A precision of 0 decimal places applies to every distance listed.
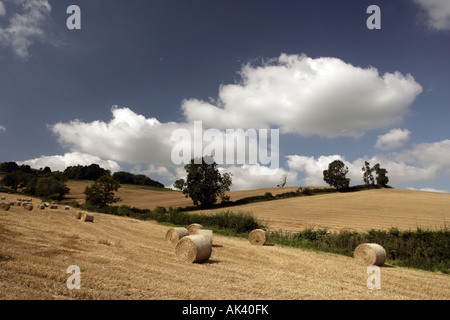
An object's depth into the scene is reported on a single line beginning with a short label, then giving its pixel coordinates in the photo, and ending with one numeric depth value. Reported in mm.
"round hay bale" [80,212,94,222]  26261
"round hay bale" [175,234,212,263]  11320
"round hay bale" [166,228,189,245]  16469
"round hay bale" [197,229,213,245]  17378
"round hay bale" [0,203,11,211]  27359
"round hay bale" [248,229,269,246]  19344
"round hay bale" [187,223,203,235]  19547
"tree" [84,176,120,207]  51919
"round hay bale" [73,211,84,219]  27344
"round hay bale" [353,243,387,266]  14323
